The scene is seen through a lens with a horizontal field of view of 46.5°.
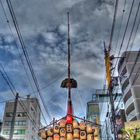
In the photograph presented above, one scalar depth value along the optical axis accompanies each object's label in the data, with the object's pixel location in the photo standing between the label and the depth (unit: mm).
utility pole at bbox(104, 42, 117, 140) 15264
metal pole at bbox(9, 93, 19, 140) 14850
